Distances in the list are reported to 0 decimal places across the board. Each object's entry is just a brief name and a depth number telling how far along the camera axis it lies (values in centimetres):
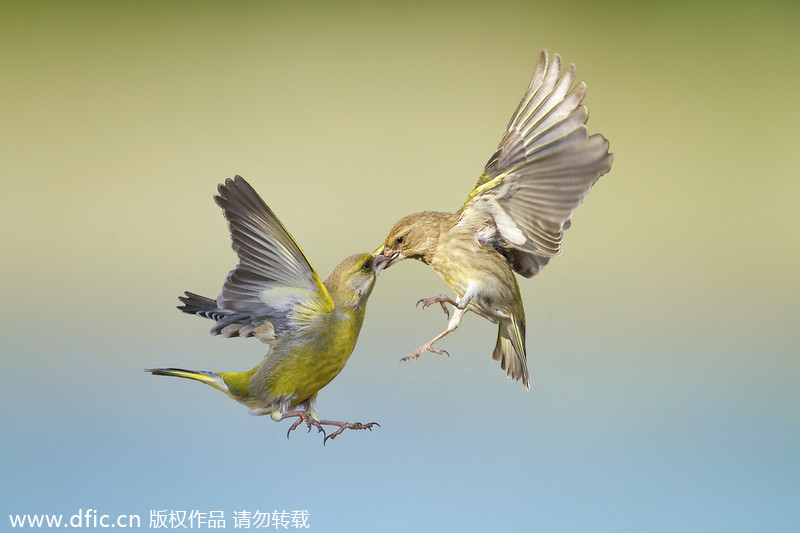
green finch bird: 625
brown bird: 628
